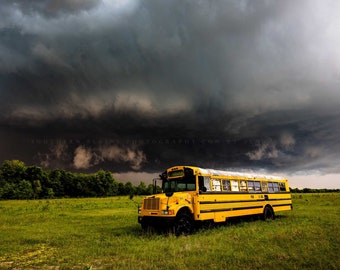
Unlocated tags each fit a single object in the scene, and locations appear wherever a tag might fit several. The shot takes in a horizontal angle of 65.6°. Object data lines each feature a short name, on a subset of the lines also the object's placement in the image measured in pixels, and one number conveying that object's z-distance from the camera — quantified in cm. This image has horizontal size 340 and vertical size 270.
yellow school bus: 1154
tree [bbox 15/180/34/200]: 7931
